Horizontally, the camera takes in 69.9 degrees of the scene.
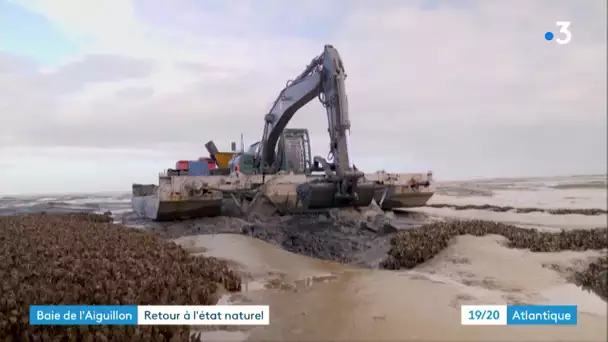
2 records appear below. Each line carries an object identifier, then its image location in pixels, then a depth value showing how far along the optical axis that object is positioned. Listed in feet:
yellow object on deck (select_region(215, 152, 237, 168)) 59.36
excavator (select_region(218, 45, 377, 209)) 34.68
